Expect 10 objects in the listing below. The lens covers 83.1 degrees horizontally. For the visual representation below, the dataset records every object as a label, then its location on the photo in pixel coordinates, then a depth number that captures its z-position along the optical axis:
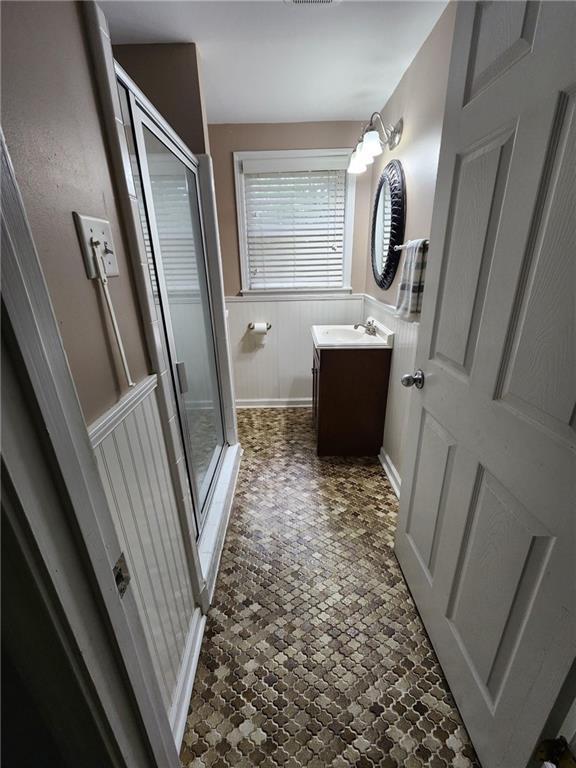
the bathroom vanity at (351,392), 2.13
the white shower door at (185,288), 1.20
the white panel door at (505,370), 0.61
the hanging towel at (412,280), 1.49
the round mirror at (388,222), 1.85
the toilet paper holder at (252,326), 2.93
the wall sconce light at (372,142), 1.91
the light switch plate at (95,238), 0.62
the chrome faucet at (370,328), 2.42
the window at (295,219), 2.56
